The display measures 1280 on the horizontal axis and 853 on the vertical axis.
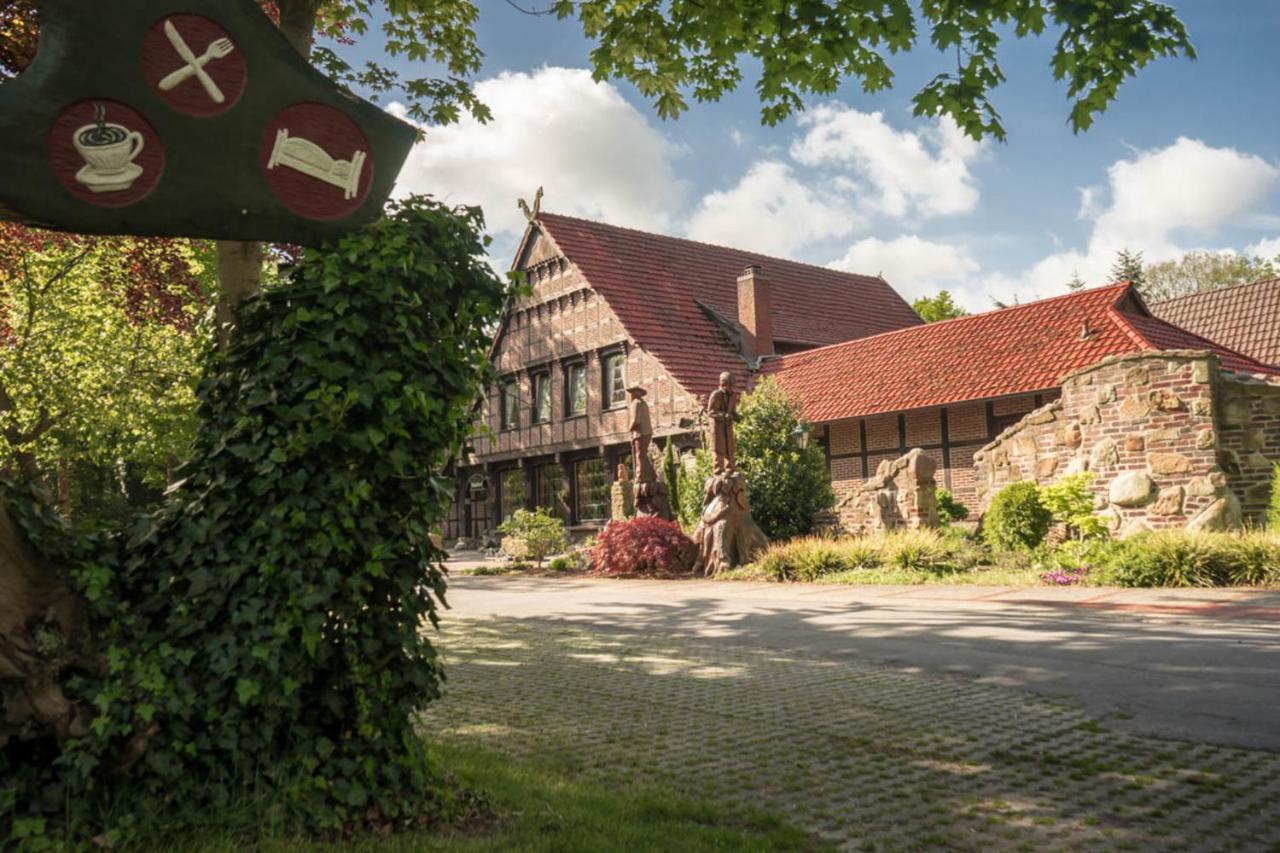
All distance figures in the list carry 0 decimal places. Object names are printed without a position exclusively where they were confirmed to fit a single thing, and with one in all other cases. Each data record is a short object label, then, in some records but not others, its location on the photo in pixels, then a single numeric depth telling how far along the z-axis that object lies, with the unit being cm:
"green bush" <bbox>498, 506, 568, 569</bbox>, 2102
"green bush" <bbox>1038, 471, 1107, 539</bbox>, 1398
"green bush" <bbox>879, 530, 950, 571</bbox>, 1401
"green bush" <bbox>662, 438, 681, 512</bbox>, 2166
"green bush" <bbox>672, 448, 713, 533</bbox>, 1909
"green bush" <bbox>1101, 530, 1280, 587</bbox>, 1083
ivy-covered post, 305
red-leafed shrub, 1697
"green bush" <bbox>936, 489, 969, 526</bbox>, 1953
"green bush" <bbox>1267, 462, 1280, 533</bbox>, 1236
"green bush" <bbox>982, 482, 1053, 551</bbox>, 1426
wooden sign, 314
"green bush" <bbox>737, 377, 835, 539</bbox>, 1803
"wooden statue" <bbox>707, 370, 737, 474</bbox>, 1683
